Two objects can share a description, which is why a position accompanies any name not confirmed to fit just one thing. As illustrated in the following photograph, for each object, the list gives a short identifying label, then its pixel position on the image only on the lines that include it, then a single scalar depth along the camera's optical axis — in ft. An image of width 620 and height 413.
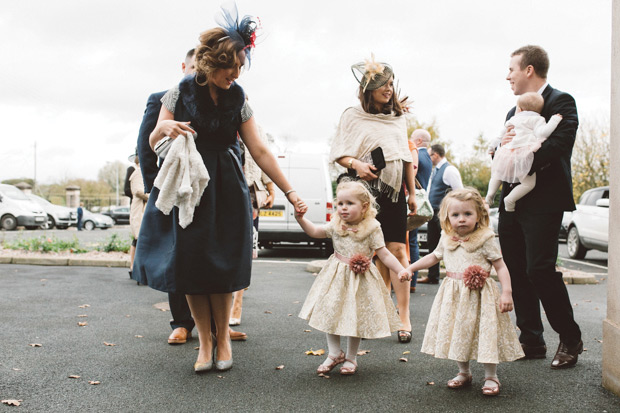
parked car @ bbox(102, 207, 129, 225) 145.48
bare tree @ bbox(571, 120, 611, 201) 104.47
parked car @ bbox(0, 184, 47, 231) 80.33
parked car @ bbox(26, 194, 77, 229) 94.73
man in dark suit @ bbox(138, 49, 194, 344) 12.07
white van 38.01
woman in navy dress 11.07
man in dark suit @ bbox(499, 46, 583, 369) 12.35
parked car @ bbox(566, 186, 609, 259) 41.98
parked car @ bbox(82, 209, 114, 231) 102.47
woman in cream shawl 14.79
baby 12.28
